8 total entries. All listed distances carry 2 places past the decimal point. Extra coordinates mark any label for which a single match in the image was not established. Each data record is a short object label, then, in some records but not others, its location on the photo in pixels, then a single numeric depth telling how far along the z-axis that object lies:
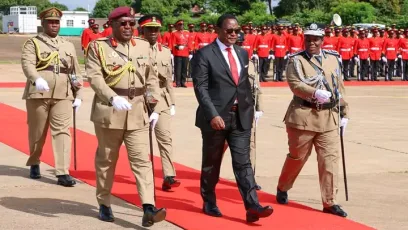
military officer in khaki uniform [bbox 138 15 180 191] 9.31
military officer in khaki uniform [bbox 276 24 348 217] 8.09
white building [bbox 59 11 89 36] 107.64
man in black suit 7.57
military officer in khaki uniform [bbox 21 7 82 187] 9.47
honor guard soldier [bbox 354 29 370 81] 28.44
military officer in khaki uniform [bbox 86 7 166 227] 7.39
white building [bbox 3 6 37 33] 105.19
